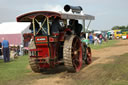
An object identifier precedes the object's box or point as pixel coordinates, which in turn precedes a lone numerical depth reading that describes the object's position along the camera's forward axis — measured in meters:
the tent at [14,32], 17.86
